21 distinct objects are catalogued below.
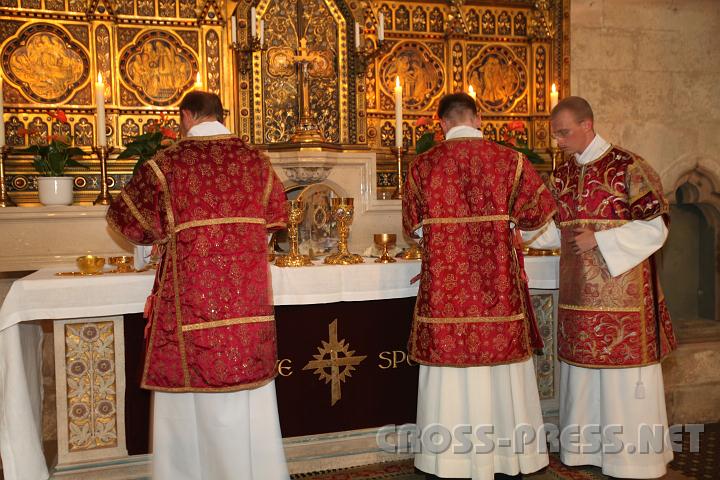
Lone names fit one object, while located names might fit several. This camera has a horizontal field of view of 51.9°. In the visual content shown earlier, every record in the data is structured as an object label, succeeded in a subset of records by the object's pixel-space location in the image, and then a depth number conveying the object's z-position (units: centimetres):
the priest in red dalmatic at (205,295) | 356
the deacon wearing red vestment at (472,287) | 389
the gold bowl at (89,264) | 420
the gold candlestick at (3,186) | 510
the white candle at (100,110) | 501
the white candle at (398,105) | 545
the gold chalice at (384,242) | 455
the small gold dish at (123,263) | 431
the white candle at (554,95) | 573
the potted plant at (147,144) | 511
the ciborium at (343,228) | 444
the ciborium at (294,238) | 436
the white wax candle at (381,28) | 575
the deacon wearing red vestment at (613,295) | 412
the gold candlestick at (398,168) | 569
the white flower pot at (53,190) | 515
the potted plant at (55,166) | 514
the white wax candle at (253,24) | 548
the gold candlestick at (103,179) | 525
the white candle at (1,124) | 500
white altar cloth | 388
